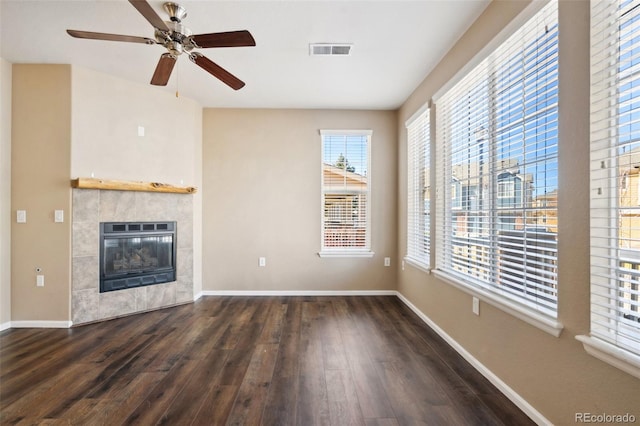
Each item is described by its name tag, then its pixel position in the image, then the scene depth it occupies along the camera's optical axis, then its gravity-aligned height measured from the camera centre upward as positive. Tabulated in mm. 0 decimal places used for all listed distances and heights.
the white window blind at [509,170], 1624 +319
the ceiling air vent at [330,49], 2621 +1587
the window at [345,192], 4344 +340
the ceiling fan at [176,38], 1888 +1238
